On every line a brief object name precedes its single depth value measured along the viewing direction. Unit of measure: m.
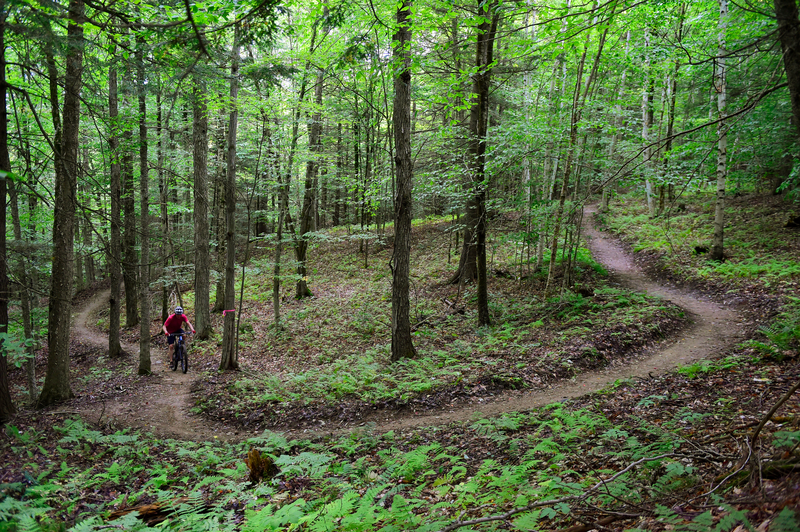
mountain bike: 11.16
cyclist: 11.02
